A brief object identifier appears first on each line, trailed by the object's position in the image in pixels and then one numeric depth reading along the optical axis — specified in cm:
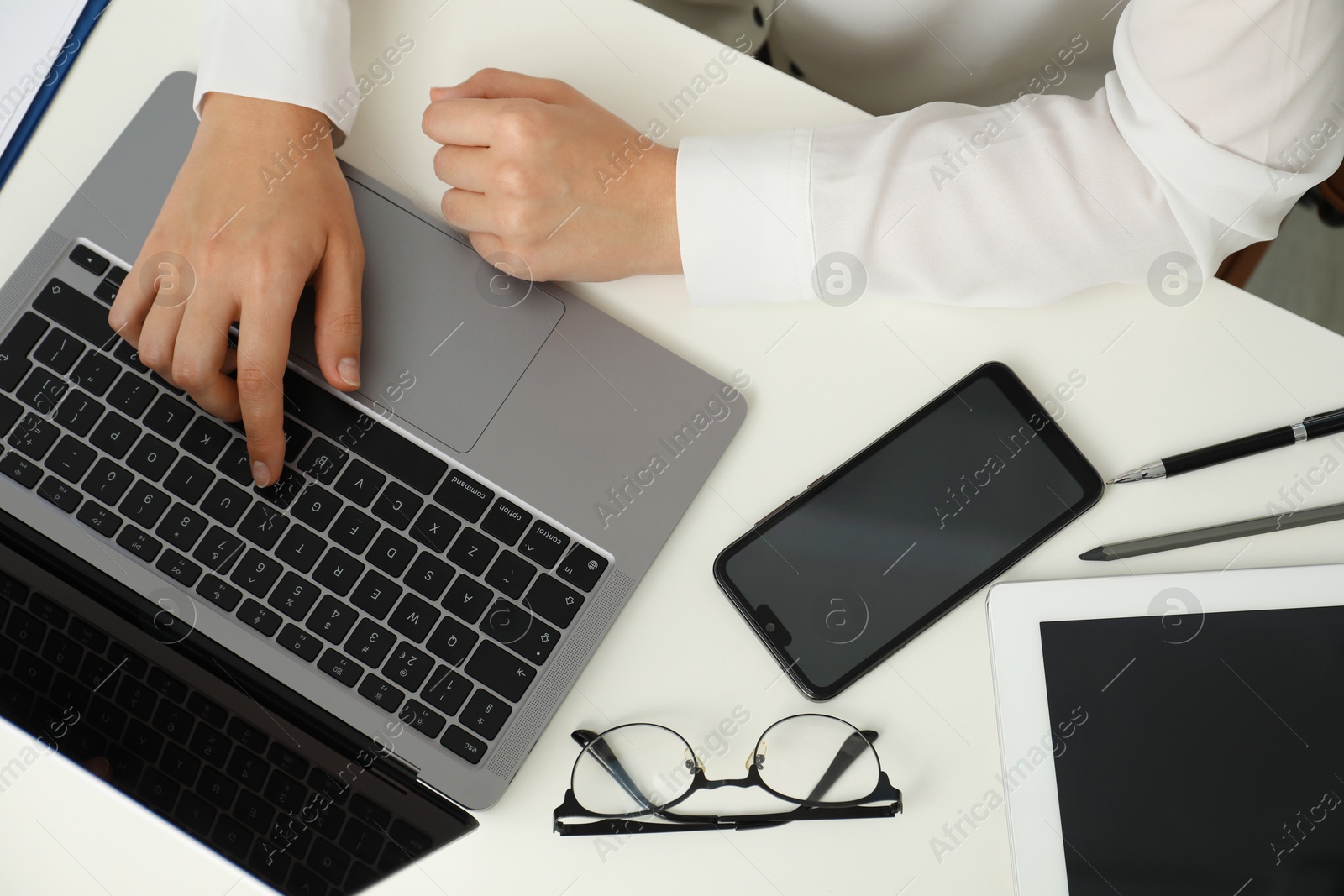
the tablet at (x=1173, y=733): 50
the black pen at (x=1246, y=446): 57
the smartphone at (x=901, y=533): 55
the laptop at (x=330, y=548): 52
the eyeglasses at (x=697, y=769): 54
